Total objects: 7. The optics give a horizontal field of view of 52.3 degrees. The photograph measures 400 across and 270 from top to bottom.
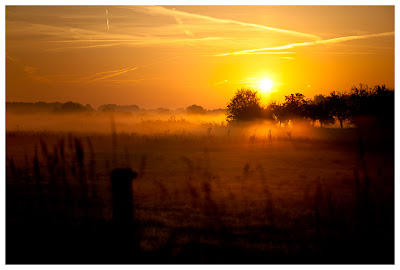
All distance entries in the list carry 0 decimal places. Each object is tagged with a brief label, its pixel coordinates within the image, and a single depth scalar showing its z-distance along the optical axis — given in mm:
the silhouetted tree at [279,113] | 73375
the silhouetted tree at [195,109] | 141312
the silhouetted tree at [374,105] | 45588
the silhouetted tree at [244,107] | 69375
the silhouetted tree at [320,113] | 67400
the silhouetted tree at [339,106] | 64438
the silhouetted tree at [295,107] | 71938
